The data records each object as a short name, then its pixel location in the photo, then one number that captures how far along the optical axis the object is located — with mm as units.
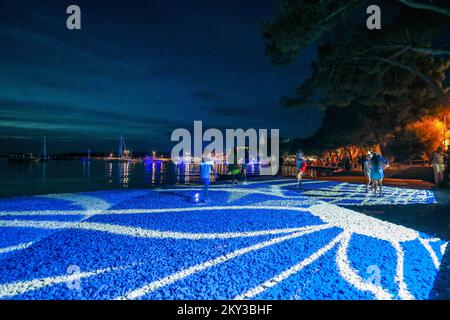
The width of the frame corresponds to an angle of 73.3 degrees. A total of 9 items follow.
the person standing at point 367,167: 15812
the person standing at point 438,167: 17359
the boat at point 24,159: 148350
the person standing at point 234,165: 17047
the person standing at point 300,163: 15914
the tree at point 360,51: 11961
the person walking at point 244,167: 19378
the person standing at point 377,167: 13790
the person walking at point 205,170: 11914
